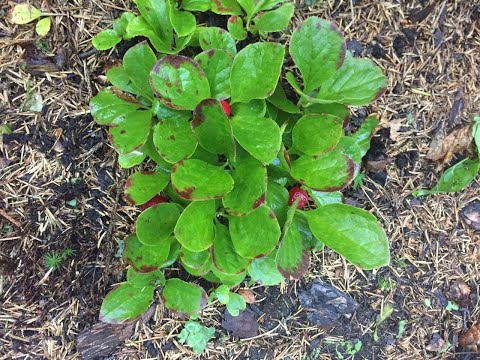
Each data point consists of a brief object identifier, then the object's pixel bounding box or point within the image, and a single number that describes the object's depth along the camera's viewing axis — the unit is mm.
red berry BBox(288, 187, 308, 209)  267
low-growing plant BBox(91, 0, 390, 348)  238
